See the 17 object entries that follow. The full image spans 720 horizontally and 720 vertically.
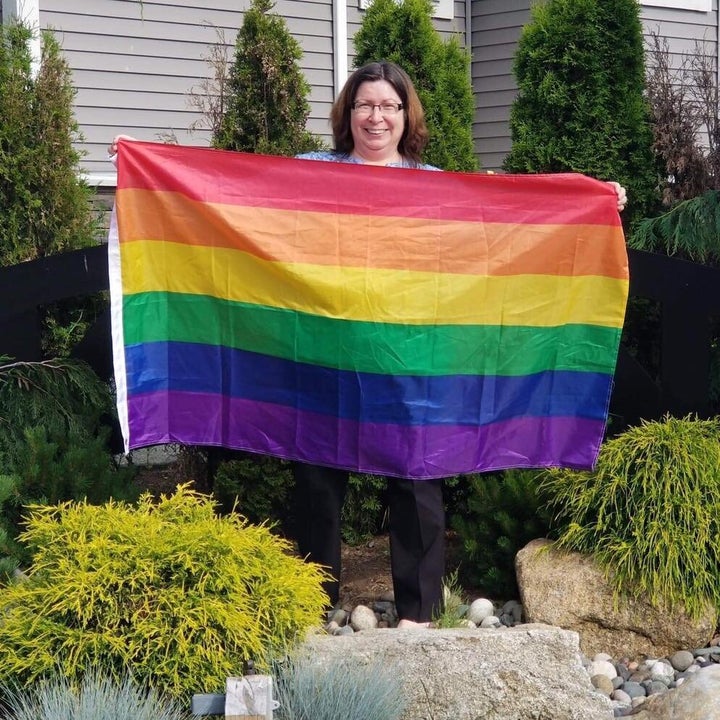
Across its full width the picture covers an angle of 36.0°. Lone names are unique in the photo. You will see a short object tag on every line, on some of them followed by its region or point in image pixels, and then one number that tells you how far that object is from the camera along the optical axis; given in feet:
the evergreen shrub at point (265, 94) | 18.37
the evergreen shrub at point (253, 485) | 17.69
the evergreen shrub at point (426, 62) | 19.80
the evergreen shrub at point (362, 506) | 17.83
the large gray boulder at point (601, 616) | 14.07
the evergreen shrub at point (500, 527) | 15.72
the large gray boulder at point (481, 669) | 11.22
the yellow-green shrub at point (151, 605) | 10.35
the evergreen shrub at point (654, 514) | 13.93
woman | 13.48
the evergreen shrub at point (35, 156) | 18.39
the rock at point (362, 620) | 14.60
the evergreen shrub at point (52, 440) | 14.83
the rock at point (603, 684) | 13.28
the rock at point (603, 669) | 13.74
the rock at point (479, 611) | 14.76
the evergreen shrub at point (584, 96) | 20.47
